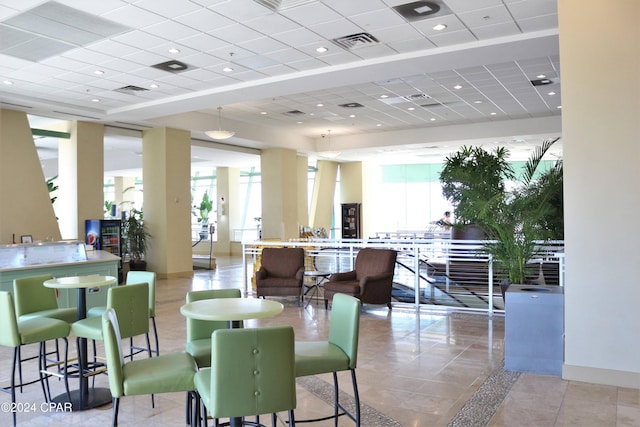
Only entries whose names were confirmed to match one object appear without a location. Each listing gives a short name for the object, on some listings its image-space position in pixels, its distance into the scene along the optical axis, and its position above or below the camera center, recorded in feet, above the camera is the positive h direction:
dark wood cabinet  70.55 -0.59
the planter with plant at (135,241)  40.96 -1.71
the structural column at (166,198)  41.16 +1.68
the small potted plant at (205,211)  72.69 +1.08
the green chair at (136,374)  9.46 -2.88
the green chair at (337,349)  10.75 -2.85
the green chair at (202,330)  11.64 -2.69
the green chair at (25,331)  12.69 -2.78
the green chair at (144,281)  15.85 -1.94
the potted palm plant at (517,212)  20.99 +0.18
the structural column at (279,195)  52.70 +2.33
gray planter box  15.57 -3.45
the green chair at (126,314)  13.17 -2.43
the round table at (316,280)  28.38 -3.79
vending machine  37.22 -1.07
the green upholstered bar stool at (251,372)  8.37 -2.49
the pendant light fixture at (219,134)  37.04 +5.96
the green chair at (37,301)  15.35 -2.43
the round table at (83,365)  13.41 -3.88
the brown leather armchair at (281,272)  27.12 -2.92
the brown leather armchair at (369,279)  24.49 -2.98
